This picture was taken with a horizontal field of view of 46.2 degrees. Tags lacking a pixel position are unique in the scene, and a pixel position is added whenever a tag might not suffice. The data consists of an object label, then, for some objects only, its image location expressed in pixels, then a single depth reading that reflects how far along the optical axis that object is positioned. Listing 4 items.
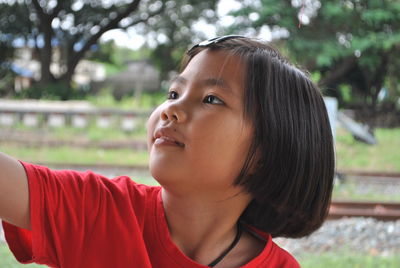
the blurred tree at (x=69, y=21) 3.93
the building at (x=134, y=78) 15.12
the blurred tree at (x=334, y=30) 5.15
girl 0.80
